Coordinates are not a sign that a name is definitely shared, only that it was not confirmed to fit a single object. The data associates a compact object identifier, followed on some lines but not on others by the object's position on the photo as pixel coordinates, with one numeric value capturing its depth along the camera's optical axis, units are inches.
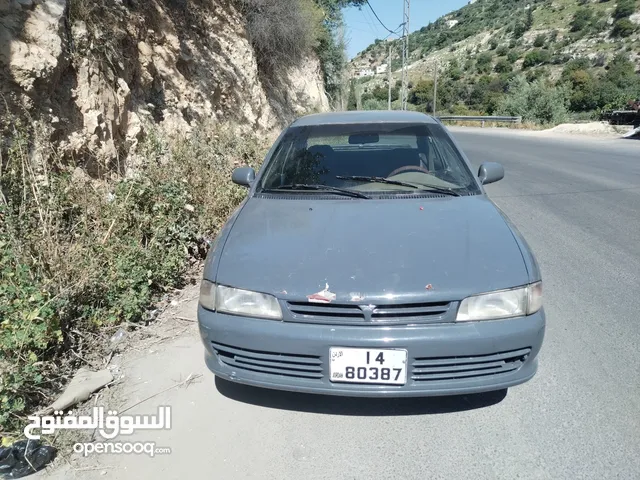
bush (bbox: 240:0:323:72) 511.5
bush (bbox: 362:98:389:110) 1577.3
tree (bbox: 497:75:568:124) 1320.1
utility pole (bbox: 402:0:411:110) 1208.2
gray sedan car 90.6
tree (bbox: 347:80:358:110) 1168.8
